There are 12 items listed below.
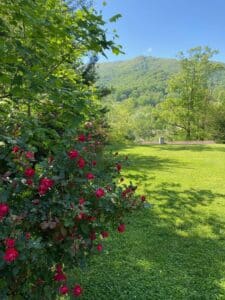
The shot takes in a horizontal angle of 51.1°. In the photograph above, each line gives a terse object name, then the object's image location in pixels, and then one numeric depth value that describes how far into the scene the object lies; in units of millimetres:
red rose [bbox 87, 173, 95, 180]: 1673
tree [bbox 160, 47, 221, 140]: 22931
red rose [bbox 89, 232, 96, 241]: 1703
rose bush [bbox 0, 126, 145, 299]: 1386
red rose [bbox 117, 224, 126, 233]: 1857
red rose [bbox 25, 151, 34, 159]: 1626
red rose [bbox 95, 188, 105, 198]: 1615
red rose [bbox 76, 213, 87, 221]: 1549
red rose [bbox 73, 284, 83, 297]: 1567
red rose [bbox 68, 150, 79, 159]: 1673
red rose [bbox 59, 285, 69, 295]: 1553
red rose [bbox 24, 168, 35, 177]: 1531
